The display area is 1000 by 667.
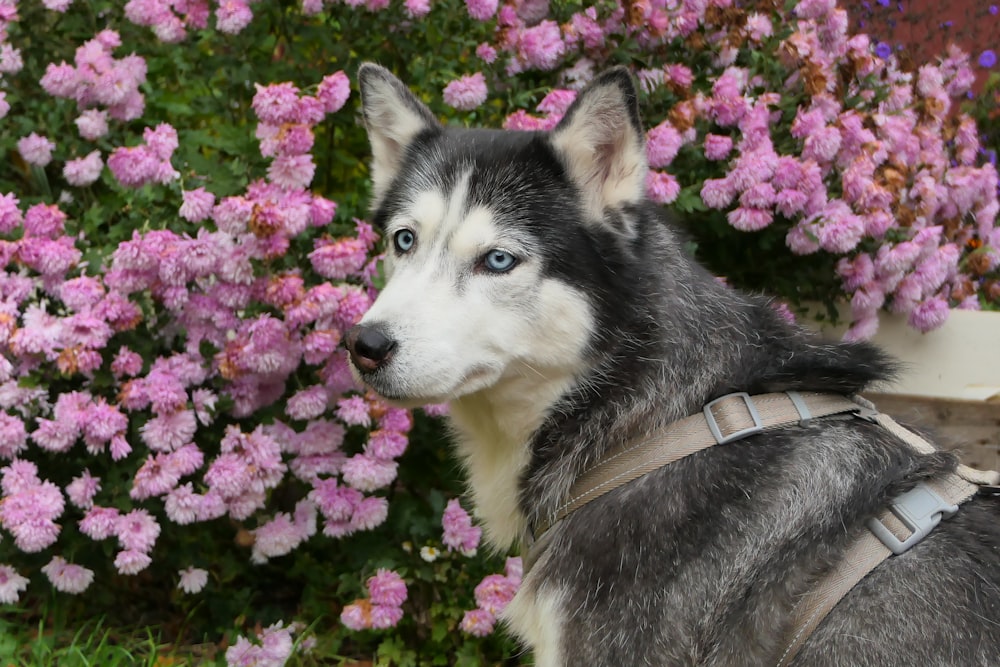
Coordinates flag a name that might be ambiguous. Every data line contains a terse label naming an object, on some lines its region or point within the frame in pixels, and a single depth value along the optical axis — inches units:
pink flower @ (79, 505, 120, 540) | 122.6
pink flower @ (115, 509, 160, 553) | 123.3
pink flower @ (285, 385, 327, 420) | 127.0
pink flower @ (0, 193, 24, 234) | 126.6
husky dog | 80.0
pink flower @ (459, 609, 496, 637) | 130.8
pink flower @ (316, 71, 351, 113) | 124.3
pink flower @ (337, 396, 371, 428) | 126.9
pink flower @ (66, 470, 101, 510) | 124.8
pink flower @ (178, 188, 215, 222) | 122.6
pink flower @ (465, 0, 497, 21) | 138.0
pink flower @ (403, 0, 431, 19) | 133.3
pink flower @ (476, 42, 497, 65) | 144.1
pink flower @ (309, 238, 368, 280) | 121.6
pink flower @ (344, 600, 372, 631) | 129.6
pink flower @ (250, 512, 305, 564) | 132.8
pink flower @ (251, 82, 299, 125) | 119.6
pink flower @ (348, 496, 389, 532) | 131.6
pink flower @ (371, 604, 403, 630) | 129.6
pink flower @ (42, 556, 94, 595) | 129.6
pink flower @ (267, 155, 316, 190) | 122.9
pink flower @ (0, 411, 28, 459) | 119.9
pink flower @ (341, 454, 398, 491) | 127.1
